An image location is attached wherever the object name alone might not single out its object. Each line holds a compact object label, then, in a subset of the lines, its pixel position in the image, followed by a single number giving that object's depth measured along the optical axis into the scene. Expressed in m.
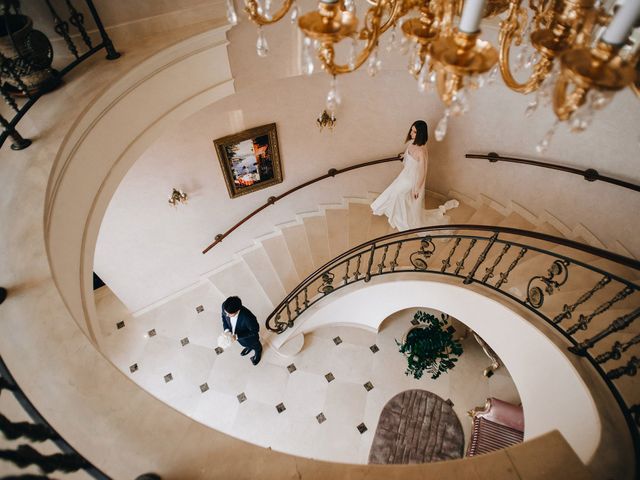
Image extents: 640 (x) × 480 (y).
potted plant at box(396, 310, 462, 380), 6.14
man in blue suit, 5.27
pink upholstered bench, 5.30
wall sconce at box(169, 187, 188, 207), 5.75
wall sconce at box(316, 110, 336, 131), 6.02
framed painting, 5.80
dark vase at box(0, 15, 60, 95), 2.52
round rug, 5.66
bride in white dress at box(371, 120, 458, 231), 4.87
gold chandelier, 1.12
